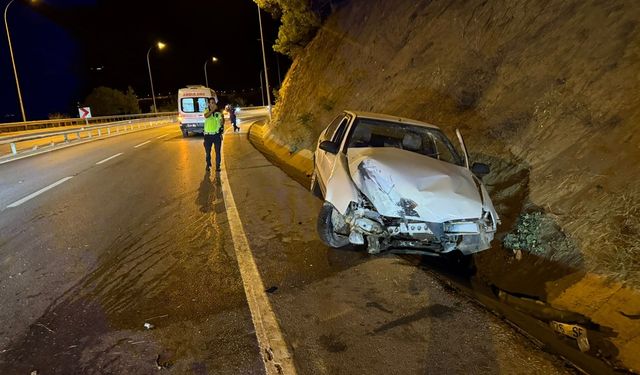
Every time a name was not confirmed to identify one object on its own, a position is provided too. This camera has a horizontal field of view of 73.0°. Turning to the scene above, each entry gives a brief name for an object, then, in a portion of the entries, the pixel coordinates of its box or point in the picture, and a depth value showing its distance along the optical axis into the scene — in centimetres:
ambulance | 2331
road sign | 3065
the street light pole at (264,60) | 2799
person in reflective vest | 1081
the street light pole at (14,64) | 2562
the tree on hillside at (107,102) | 5731
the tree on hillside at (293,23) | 2273
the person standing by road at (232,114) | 2592
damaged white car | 471
